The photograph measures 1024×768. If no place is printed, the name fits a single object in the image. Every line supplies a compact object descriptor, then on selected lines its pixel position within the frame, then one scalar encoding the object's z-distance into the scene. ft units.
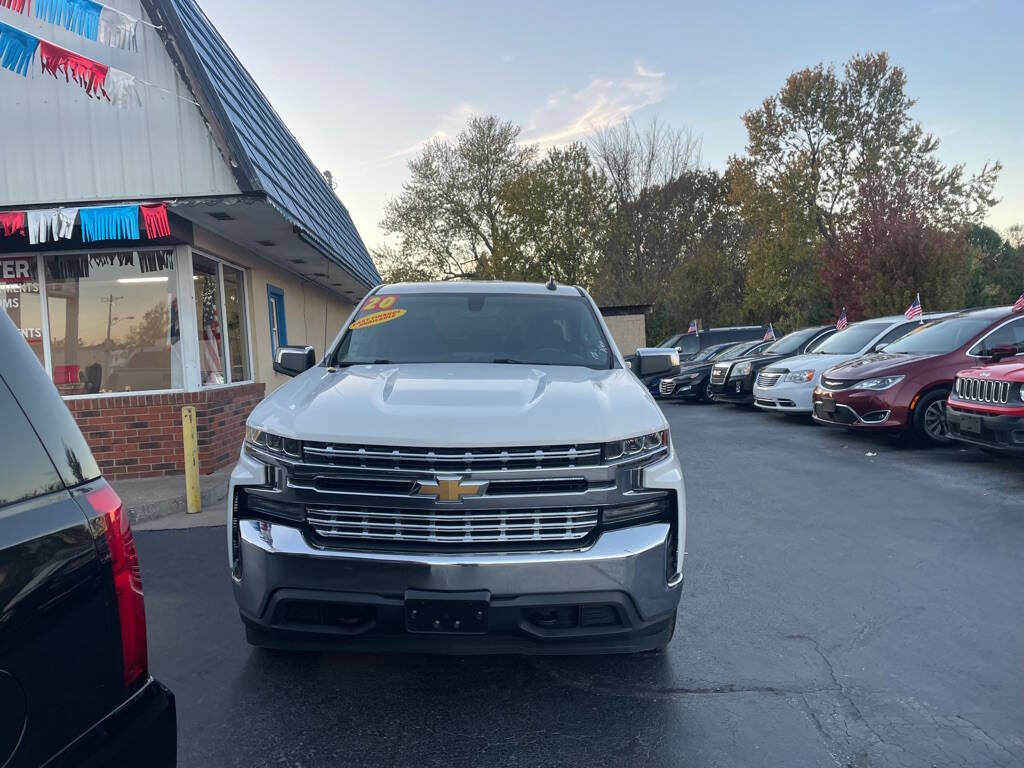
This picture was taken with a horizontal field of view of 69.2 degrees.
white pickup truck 8.89
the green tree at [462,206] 122.62
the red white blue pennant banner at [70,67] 21.79
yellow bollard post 22.15
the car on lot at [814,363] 38.14
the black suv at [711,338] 71.43
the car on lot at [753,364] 48.34
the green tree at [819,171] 104.78
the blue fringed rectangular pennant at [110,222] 23.80
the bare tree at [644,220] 116.88
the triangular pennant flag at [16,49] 21.61
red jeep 22.26
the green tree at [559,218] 121.90
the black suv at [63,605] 4.58
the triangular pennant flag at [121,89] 24.08
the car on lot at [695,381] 57.26
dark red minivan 29.30
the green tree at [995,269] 100.17
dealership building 24.22
